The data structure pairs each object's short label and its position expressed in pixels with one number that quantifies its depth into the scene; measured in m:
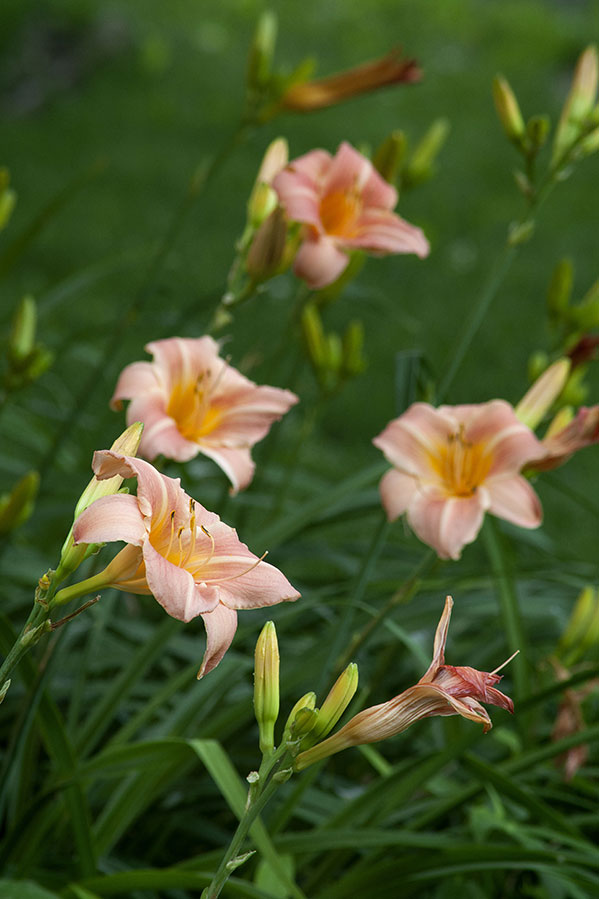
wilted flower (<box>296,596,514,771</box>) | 1.84
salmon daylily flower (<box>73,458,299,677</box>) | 1.83
